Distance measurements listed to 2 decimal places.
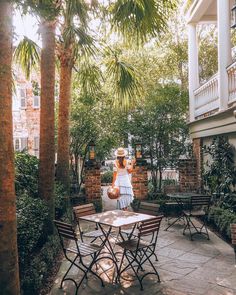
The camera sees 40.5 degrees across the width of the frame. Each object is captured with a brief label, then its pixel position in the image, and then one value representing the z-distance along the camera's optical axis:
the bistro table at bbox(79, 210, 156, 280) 4.96
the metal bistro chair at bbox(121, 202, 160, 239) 5.93
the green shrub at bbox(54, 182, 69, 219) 7.54
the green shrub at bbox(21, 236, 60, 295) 4.03
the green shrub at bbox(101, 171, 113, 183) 19.42
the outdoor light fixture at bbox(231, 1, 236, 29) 4.99
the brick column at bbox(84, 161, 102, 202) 9.79
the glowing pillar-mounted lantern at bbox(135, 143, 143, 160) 10.37
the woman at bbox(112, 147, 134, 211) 8.44
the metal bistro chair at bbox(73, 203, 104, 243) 5.54
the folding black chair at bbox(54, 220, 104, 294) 4.37
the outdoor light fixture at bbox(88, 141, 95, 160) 9.94
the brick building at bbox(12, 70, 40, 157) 20.30
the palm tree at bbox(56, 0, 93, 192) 8.54
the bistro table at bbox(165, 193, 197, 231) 7.59
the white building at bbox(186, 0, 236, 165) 7.63
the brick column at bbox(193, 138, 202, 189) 10.10
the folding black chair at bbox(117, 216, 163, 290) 4.58
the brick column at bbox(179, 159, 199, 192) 10.29
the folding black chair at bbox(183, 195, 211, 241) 7.00
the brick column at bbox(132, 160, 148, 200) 10.12
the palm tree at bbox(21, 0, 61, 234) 6.23
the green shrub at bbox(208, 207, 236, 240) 6.57
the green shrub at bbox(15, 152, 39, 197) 6.53
